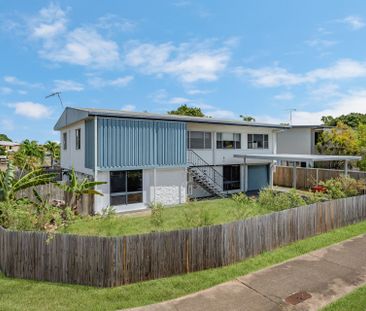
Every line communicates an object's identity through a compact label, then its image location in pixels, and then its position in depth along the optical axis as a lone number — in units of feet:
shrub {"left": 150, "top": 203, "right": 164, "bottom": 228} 36.40
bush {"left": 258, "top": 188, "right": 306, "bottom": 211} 42.22
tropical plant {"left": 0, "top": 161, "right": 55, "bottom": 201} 39.88
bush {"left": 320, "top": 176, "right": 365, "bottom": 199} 46.81
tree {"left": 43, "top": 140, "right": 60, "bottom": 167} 151.43
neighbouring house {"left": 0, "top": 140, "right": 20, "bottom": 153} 178.33
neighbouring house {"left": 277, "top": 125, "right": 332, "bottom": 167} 117.19
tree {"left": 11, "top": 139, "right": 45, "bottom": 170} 135.03
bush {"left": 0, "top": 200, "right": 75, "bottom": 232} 29.04
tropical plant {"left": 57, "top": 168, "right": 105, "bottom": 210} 44.91
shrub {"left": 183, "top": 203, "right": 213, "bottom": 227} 32.14
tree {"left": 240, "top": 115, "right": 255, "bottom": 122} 211.61
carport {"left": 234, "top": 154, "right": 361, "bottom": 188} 65.51
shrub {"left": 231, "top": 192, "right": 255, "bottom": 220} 43.07
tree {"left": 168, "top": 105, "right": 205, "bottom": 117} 171.34
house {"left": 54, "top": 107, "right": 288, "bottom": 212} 53.57
